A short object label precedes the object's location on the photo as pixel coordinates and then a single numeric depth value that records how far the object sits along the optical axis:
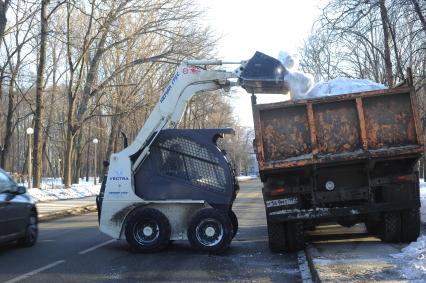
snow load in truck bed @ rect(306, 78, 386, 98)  9.61
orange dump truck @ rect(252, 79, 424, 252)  8.88
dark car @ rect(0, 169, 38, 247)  9.67
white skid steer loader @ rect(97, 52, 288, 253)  10.01
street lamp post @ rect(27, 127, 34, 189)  33.47
